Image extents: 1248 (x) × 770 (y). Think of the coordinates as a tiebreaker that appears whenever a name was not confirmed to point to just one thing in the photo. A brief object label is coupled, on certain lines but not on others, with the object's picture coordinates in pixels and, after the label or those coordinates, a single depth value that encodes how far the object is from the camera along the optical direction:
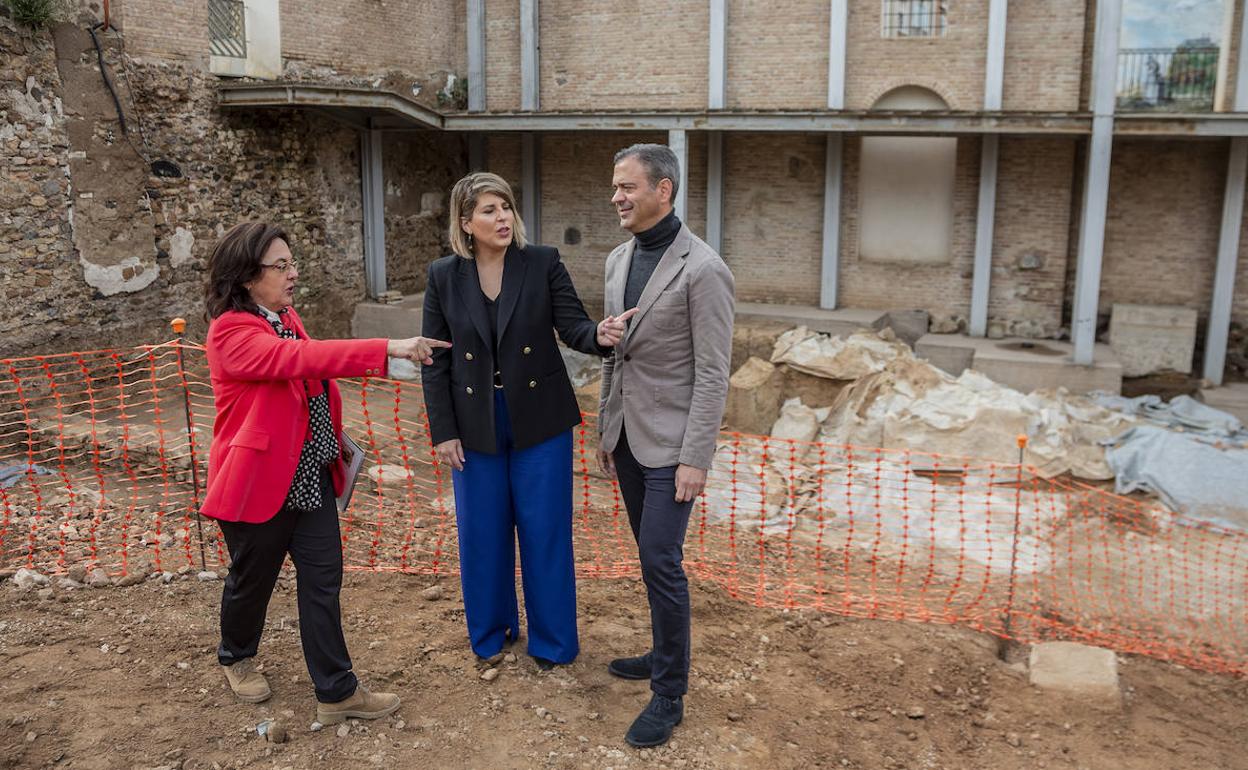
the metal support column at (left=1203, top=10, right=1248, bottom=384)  11.75
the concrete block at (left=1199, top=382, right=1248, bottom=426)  11.30
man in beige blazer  3.36
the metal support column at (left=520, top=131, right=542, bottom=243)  15.04
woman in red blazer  3.16
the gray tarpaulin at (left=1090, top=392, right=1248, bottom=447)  10.25
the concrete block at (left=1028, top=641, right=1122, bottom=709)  4.48
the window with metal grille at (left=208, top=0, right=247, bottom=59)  11.11
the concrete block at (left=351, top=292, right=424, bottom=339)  13.25
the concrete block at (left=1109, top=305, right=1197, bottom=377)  12.08
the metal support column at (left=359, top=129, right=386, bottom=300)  13.27
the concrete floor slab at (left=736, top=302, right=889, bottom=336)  12.56
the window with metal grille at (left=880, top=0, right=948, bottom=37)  13.00
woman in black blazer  3.60
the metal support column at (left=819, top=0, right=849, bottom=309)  13.21
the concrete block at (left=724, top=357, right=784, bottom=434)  10.04
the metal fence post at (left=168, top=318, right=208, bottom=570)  4.91
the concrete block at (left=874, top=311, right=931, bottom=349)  13.31
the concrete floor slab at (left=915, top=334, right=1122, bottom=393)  11.34
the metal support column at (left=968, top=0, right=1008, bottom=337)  12.63
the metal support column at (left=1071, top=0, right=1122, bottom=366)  10.99
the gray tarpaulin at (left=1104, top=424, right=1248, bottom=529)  8.24
